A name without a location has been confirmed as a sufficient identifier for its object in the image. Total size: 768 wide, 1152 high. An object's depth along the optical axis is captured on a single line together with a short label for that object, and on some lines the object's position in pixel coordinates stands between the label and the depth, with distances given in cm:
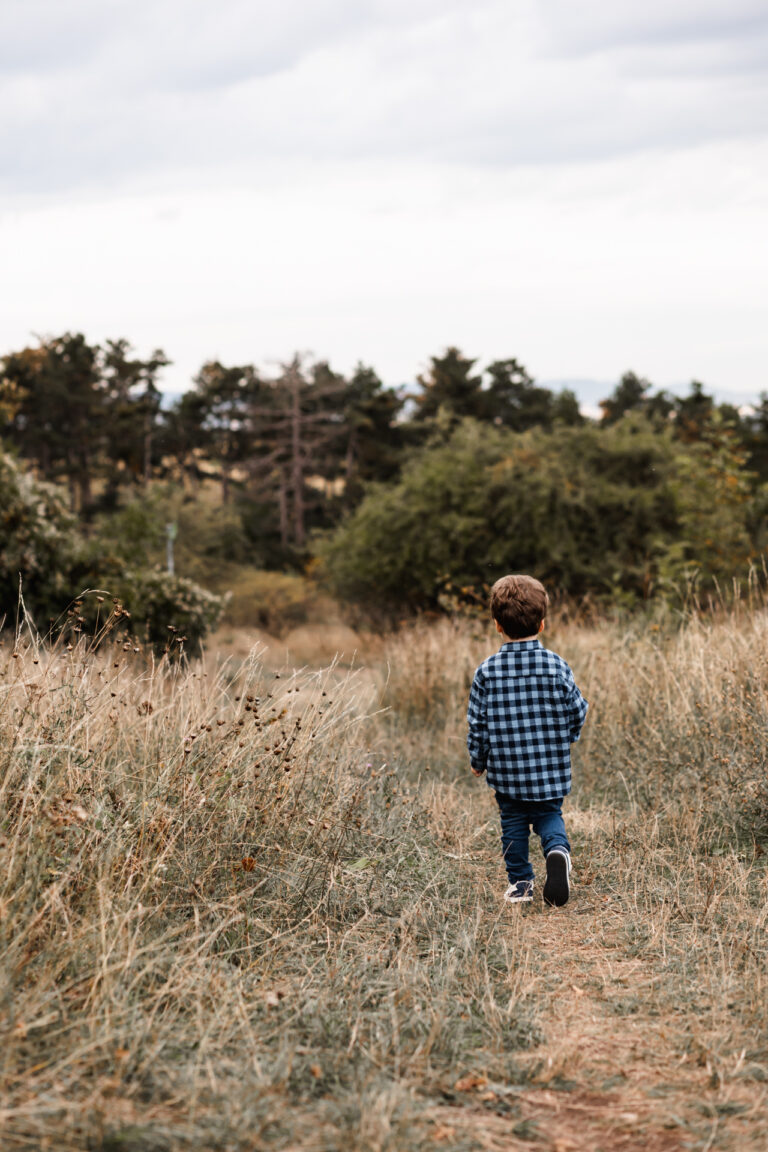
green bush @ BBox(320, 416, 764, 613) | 2130
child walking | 448
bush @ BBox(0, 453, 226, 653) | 1344
